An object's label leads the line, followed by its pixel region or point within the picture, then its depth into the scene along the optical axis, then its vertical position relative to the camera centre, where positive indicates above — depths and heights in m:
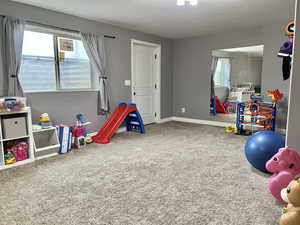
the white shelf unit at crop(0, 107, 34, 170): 2.80 -0.71
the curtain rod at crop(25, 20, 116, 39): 3.38 +1.02
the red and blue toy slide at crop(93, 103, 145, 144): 4.16 -0.78
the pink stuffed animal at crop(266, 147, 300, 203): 1.80 -0.71
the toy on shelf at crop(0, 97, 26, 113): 2.81 -0.25
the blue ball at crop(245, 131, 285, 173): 2.40 -0.71
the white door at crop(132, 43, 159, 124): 5.36 +0.17
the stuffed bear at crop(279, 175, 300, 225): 1.30 -0.74
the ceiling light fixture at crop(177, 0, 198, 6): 2.93 +1.19
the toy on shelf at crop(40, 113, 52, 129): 3.34 -0.56
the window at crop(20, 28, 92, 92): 3.44 +0.42
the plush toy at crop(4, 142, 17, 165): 2.86 -0.94
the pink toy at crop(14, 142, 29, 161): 2.95 -0.92
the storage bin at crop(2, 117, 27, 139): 2.81 -0.56
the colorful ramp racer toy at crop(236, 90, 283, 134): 4.23 -0.60
